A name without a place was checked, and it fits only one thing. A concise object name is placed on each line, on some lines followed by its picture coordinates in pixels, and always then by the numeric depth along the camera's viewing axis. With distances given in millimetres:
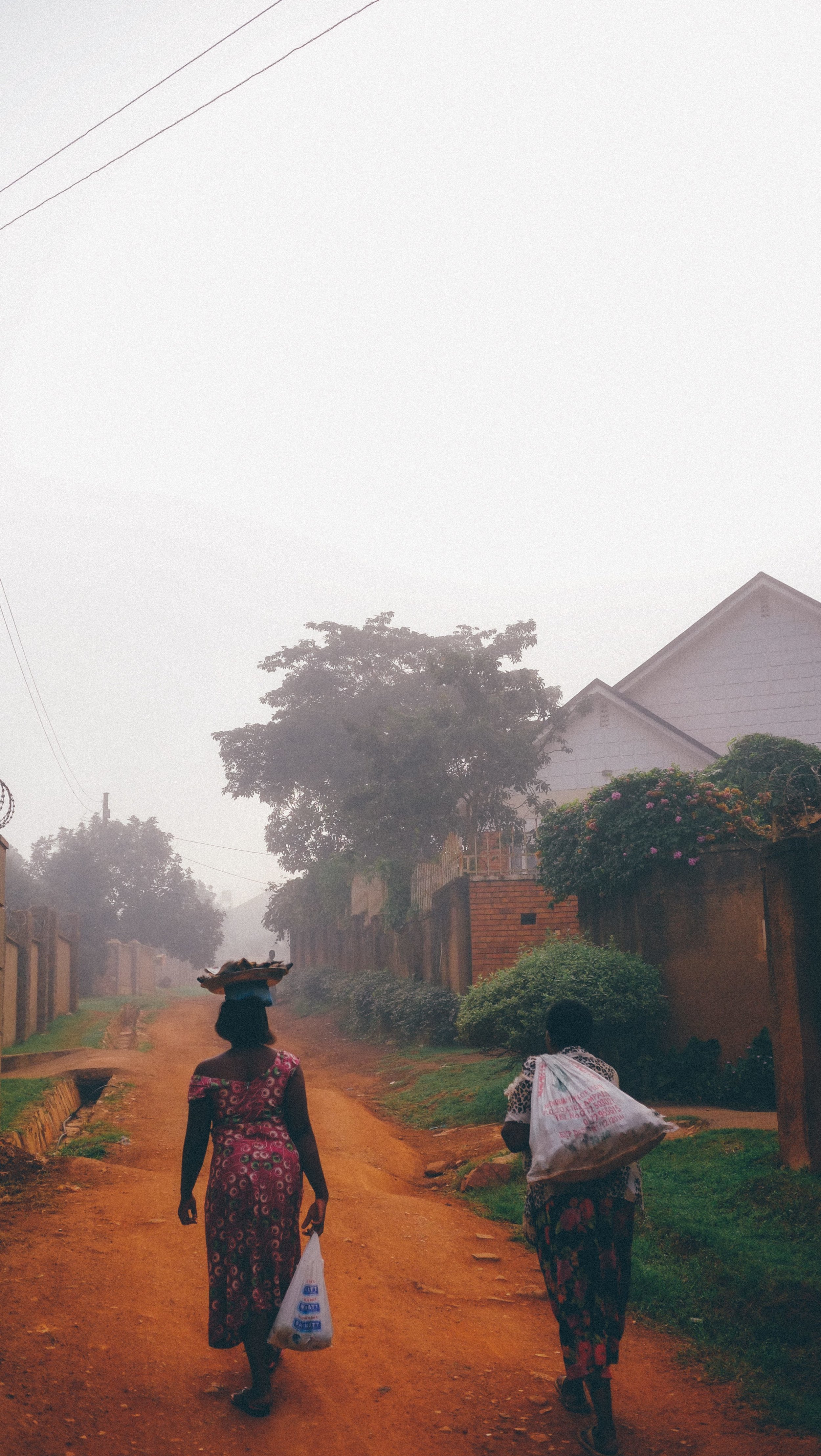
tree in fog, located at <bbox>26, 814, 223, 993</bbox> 45188
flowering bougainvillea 11883
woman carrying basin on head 3986
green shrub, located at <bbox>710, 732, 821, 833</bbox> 13914
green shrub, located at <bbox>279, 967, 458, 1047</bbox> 17719
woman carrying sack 3930
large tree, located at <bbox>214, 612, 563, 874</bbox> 25281
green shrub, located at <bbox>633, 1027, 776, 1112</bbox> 9828
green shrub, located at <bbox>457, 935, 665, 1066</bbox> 10555
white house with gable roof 25938
